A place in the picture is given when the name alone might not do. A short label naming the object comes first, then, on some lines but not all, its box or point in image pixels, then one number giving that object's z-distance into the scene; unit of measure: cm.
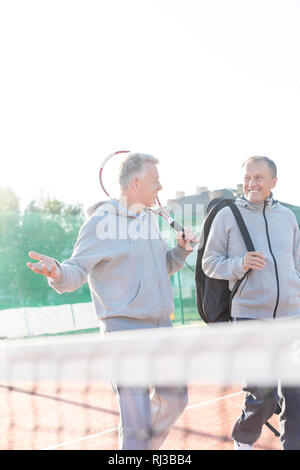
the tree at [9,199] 3350
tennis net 186
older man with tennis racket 264
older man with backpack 311
